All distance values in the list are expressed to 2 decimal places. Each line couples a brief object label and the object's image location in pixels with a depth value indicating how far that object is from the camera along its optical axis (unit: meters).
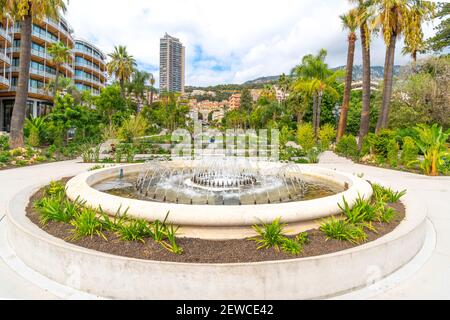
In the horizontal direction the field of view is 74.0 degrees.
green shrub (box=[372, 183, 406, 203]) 5.86
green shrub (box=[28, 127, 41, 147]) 18.02
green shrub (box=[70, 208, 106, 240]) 3.73
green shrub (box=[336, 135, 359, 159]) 17.16
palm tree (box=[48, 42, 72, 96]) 36.84
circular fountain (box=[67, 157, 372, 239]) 3.78
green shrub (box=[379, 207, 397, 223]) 4.53
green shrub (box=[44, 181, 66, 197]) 5.78
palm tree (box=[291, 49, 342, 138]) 34.72
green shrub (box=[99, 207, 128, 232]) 3.82
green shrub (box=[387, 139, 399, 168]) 13.77
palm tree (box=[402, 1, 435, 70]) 18.00
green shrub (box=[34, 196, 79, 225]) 4.32
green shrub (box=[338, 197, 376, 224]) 4.24
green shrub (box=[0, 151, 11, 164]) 13.10
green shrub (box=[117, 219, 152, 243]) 3.57
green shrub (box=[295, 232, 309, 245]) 3.61
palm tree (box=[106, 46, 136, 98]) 47.94
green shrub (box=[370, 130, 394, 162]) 15.02
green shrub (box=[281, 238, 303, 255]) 3.38
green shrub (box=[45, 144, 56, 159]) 15.78
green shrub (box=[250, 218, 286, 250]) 3.48
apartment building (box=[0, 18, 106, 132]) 34.00
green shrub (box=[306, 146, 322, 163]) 15.74
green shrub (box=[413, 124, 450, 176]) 11.00
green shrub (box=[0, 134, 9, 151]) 16.52
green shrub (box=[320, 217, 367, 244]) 3.73
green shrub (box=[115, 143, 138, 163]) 15.33
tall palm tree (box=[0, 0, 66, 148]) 16.75
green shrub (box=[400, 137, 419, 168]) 13.09
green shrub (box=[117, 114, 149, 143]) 21.81
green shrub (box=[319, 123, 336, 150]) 20.25
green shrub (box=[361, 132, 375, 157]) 15.90
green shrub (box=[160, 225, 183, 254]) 3.33
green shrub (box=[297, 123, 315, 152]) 17.52
